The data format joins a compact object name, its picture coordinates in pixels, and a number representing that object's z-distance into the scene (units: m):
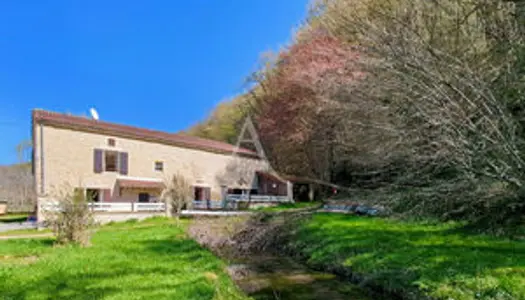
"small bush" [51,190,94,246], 9.60
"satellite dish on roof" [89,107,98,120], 25.20
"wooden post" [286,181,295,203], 31.30
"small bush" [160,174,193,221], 20.06
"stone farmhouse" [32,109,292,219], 19.11
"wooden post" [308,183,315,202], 30.28
